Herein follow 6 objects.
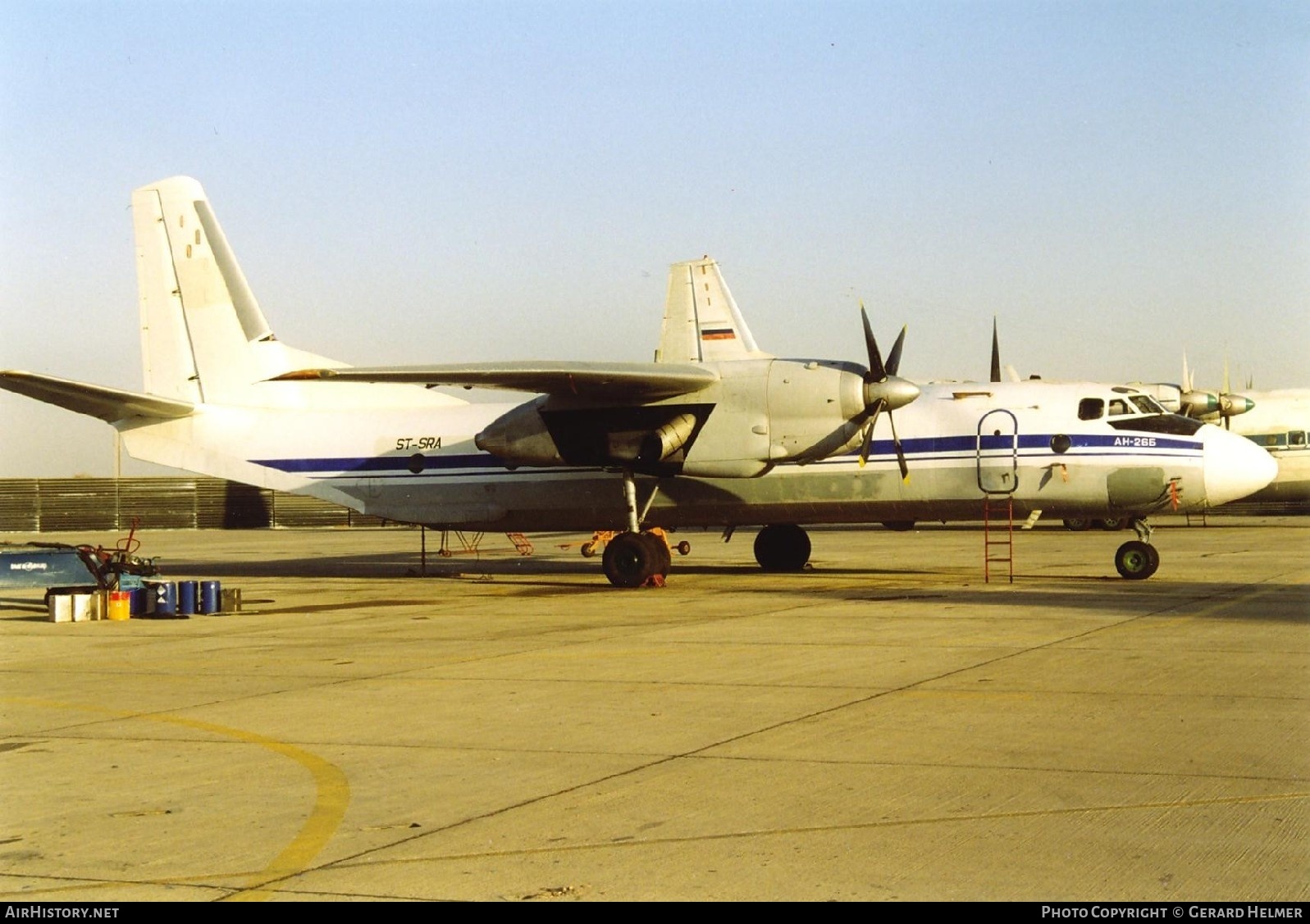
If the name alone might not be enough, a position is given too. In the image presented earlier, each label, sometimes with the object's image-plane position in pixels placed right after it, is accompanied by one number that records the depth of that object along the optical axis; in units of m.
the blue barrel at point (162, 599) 20.23
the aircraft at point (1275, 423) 48.47
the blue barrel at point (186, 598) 20.50
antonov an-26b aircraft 24.23
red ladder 25.02
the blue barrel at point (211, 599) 20.88
